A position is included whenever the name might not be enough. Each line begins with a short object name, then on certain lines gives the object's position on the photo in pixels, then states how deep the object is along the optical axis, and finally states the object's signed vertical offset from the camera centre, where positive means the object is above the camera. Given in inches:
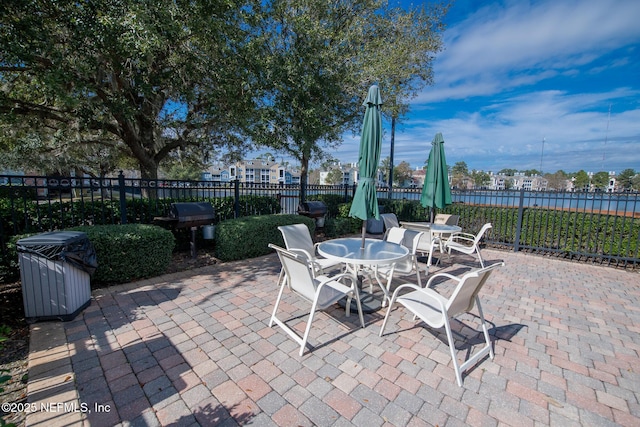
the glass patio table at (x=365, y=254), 125.8 -33.8
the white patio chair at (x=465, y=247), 206.7 -45.7
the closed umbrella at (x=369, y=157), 139.8 +15.4
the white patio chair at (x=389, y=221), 222.4 -27.7
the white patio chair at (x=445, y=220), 280.1 -33.3
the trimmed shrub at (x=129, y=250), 151.3 -40.1
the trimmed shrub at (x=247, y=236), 209.2 -41.3
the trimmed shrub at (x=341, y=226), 322.0 -49.3
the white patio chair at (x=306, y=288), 100.9 -41.9
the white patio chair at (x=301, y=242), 152.8 -35.1
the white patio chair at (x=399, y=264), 143.4 -42.7
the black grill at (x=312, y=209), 294.4 -25.7
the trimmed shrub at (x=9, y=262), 141.6 -43.4
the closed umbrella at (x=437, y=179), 212.5 +6.9
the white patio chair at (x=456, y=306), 88.7 -43.9
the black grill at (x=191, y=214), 199.0 -22.9
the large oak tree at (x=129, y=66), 179.8 +97.1
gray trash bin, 112.2 -39.7
